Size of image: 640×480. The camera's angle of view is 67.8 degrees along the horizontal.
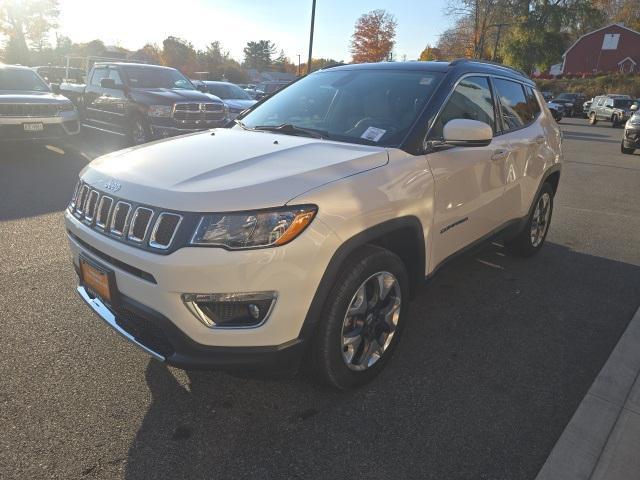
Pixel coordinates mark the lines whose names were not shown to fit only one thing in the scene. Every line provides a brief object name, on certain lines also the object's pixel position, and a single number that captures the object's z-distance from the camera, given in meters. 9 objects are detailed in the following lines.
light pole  19.39
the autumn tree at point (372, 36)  59.28
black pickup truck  9.48
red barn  54.59
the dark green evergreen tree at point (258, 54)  99.81
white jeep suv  2.05
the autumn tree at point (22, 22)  36.88
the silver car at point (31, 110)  8.84
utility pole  44.10
